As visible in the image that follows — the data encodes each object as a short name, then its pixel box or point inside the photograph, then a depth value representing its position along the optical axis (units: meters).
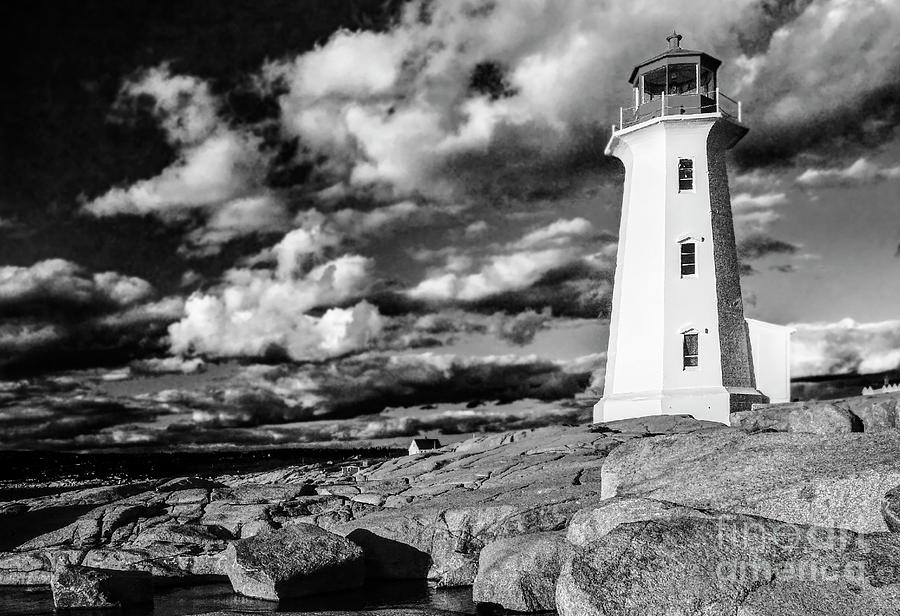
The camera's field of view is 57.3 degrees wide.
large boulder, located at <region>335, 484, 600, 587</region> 14.90
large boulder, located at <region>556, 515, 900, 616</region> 8.23
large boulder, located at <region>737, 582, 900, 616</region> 7.73
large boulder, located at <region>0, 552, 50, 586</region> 16.30
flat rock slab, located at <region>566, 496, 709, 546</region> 10.76
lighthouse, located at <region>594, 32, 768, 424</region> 27.94
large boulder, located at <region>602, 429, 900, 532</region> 9.89
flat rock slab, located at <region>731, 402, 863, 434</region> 18.97
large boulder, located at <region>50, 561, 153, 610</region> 13.41
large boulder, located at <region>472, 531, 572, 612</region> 11.92
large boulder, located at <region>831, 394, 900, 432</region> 18.44
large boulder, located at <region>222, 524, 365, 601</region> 13.59
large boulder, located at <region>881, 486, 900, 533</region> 8.89
